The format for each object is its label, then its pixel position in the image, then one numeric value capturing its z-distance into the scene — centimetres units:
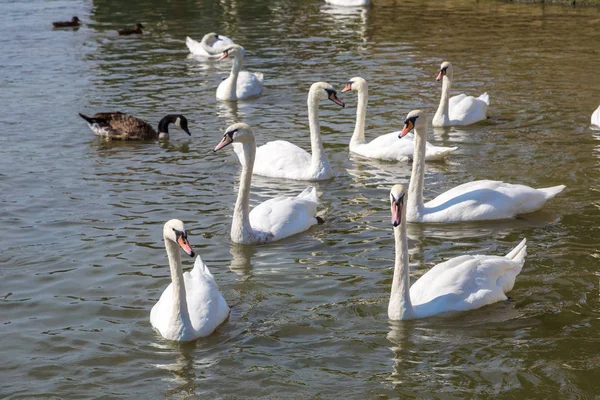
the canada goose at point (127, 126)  1542
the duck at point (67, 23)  2723
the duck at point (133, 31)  2642
